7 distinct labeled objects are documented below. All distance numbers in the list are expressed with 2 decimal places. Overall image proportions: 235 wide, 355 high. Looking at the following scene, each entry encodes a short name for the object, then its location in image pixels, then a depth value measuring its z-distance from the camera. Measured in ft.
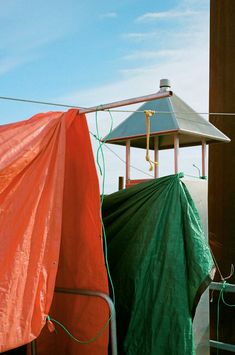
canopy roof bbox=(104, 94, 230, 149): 11.82
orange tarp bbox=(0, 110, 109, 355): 9.27
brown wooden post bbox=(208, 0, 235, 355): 17.30
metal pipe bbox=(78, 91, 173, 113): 9.97
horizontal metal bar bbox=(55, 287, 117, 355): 10.30
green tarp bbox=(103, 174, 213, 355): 10.71
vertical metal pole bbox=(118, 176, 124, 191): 21.99
